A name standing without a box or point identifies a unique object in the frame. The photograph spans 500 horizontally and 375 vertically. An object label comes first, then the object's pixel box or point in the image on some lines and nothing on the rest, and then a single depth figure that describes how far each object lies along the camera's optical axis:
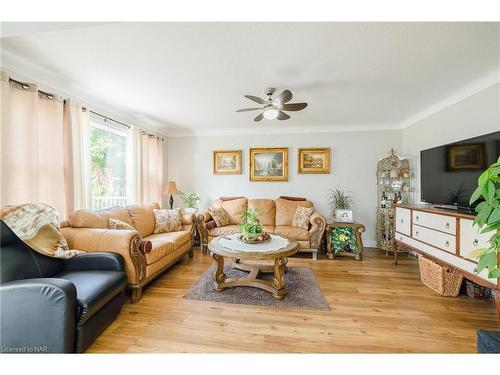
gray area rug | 2.11
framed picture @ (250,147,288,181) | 4.39
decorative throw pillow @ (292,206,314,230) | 3.71
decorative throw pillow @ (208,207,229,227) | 3.88
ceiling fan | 2.26
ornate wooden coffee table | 2.12
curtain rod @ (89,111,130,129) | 2.98
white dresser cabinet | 1.83
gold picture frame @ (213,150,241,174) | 4.54
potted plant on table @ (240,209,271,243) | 2.45
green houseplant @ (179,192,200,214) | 4.38
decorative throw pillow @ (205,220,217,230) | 3.71
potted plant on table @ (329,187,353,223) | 3.69
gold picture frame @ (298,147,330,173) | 4.26
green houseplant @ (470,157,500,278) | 0.90
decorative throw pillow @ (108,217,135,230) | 2.41
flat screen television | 1.97
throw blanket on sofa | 1.61
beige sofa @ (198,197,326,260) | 3.45
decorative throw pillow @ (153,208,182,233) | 3.27
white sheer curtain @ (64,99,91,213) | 2.50
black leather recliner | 1.32
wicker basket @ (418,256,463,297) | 2.20
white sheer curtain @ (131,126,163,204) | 3.61
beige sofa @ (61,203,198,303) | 2.04
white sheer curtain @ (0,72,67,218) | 1.90
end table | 3.40
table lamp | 4.21
